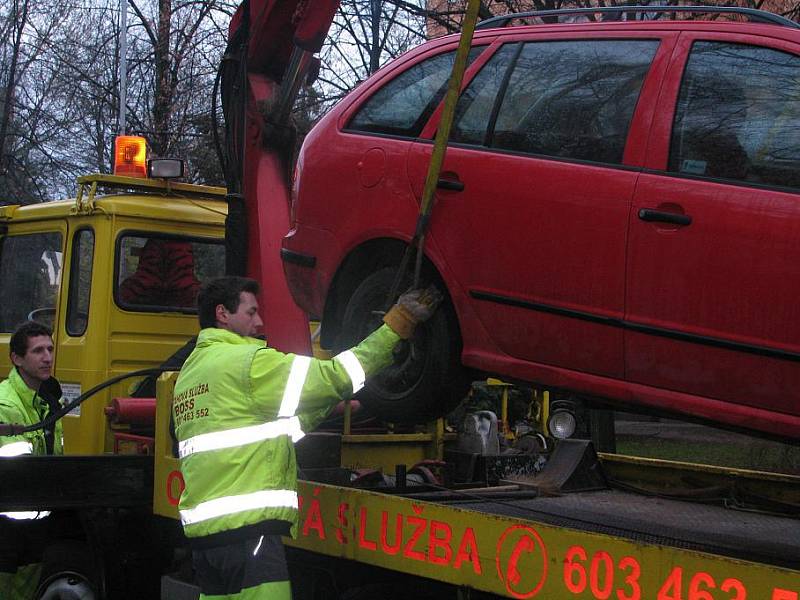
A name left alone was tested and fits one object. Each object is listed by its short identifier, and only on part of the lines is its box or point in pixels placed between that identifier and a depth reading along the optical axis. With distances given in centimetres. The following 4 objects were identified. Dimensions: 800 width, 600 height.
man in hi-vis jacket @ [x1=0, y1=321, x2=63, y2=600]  514
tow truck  328
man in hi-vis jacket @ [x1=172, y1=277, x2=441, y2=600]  354
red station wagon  327
